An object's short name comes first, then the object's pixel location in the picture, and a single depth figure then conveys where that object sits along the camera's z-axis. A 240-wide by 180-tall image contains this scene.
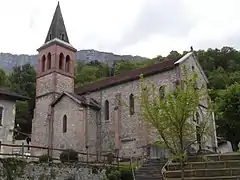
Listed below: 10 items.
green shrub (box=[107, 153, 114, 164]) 18.61
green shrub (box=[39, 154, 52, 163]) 15.17
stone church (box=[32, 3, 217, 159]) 23.22
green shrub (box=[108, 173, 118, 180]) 15.86
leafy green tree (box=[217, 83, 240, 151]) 24.58
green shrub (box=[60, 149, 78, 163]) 17.21
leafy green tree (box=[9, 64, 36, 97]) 48.68
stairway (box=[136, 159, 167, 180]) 15.33
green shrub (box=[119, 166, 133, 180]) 16.20
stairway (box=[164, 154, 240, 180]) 13.25
